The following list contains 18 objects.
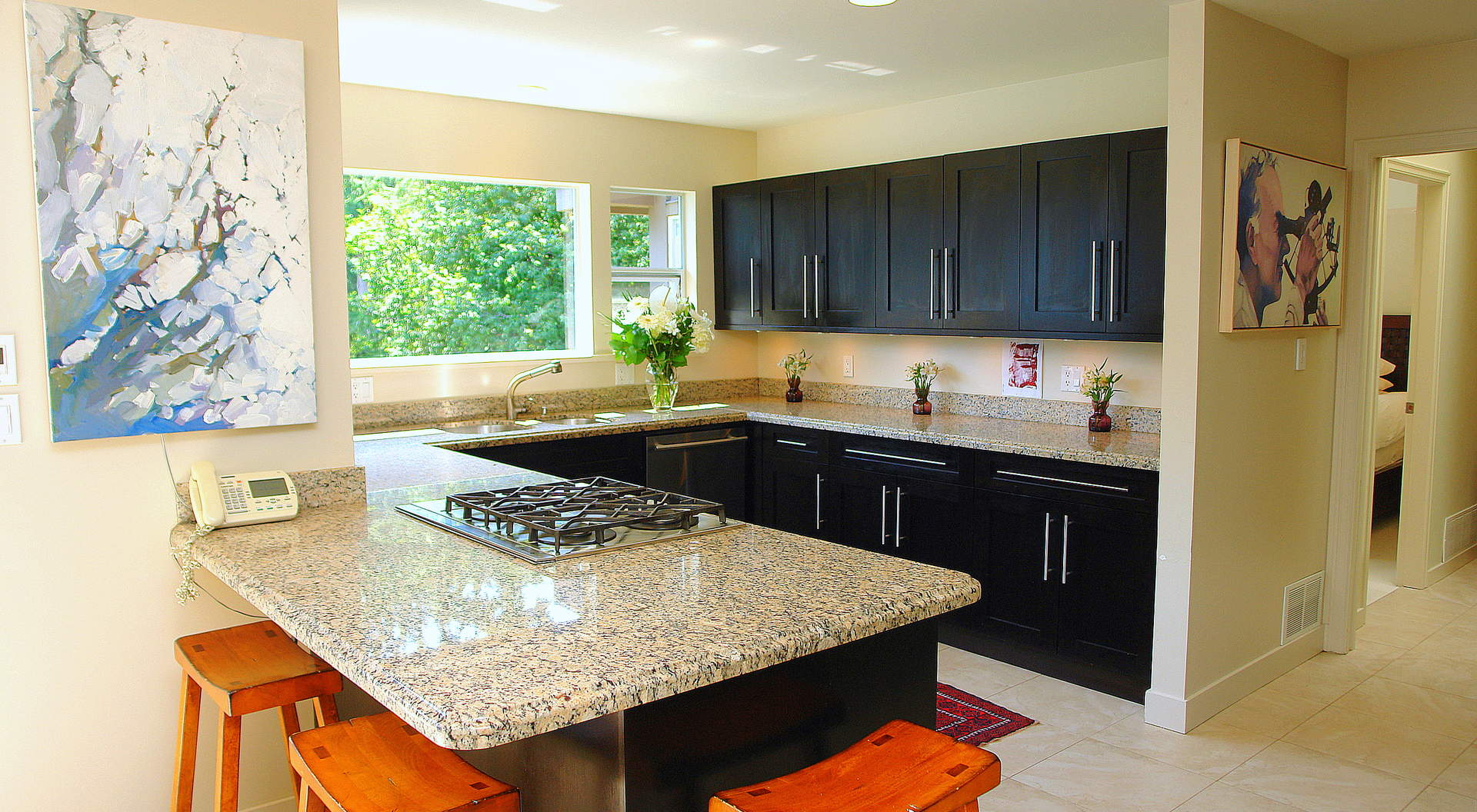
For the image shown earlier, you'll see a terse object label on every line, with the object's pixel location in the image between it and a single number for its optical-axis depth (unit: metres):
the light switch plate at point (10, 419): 2.12
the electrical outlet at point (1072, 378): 4.23
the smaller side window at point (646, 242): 5.16
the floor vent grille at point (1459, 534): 5.32
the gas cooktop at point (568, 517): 2.08
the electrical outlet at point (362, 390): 4.21
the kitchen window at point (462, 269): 4.38
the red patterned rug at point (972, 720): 3.27
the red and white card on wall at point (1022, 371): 4.37
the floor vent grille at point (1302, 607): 3.81
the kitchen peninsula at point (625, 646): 1.36
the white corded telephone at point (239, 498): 2.29
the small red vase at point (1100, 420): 3.98
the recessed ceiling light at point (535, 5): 3.08
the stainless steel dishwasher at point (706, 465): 4.43
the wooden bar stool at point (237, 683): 1.95
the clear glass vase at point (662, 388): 4.77
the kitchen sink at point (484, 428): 4.21
